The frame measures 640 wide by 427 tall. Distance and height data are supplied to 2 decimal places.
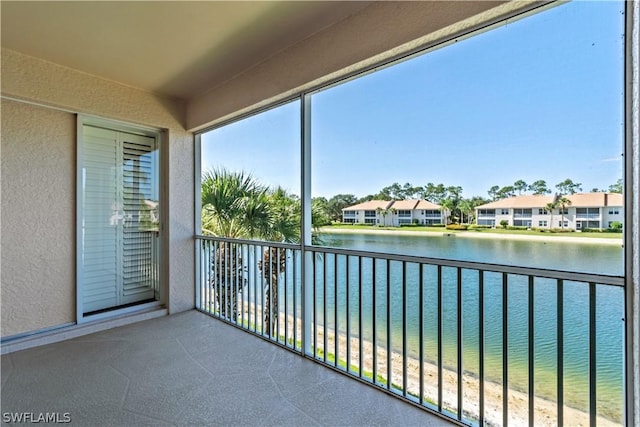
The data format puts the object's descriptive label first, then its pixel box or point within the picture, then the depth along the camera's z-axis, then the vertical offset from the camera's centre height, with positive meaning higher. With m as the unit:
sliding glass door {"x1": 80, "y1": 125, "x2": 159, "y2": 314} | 3.12 -0.06
